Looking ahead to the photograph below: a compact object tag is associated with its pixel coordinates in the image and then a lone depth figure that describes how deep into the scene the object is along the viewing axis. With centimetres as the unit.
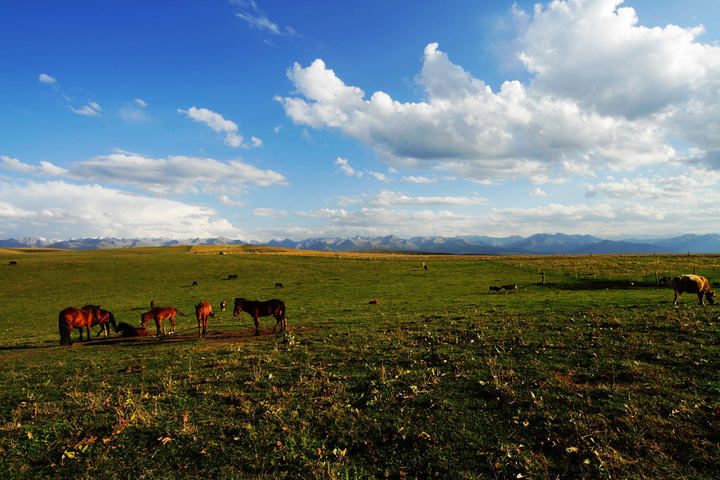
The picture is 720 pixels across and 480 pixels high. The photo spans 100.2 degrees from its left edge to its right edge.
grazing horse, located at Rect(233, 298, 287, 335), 2017
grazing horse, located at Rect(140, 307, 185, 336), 2261
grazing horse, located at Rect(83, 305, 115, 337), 2250
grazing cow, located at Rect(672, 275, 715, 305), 2225
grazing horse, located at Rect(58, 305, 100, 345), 1991
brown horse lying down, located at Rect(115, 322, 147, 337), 2255
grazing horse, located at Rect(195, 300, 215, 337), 2056
